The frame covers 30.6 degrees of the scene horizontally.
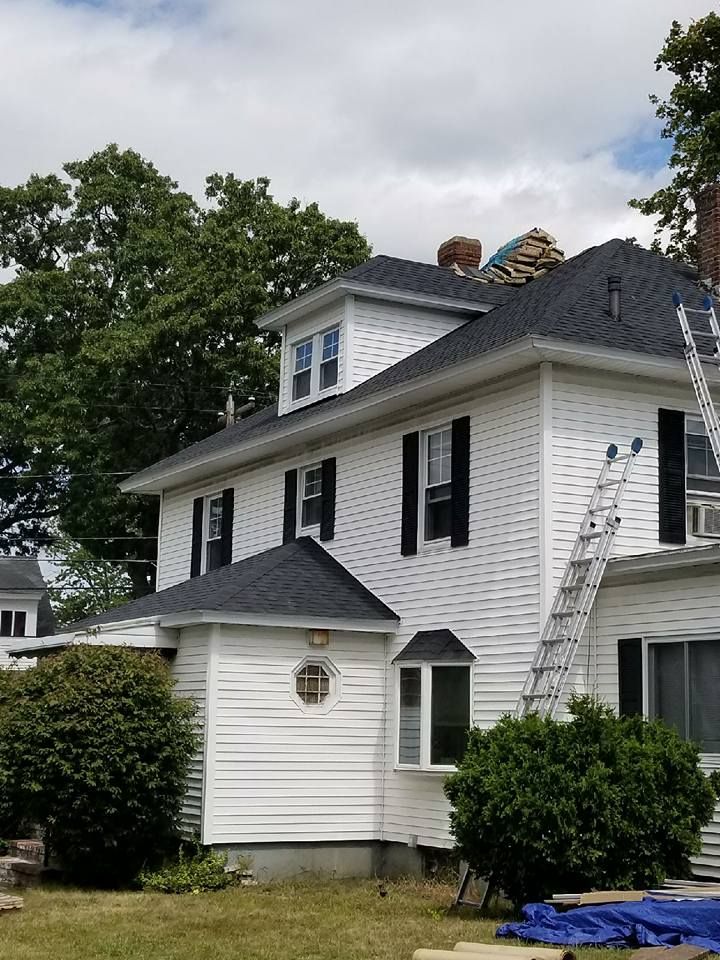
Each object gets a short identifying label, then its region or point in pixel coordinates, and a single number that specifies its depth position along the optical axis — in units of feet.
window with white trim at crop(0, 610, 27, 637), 161.38
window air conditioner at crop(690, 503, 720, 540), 53.11
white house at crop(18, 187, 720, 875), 49.80
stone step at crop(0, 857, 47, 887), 54.75
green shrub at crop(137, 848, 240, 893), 51.06
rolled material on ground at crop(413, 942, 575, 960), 31.04
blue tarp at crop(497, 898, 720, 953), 35.06
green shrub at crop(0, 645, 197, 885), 51.47
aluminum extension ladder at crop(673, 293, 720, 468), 48.60
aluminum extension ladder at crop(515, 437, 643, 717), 47.47
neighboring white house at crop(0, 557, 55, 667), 159.43
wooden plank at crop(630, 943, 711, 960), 31.71
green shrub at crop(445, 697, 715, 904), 40.09
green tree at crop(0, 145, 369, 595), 122.11
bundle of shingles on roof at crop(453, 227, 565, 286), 73.20
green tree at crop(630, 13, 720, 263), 96.48
